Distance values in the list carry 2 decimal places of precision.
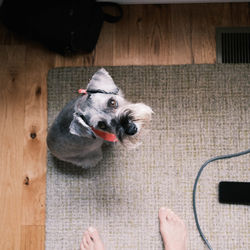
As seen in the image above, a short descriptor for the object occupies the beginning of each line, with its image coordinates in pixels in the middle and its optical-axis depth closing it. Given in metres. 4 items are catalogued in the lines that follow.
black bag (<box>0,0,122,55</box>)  1.43
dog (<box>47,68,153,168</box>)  1.08
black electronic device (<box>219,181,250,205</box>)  1.46
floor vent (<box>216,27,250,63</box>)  1.57
